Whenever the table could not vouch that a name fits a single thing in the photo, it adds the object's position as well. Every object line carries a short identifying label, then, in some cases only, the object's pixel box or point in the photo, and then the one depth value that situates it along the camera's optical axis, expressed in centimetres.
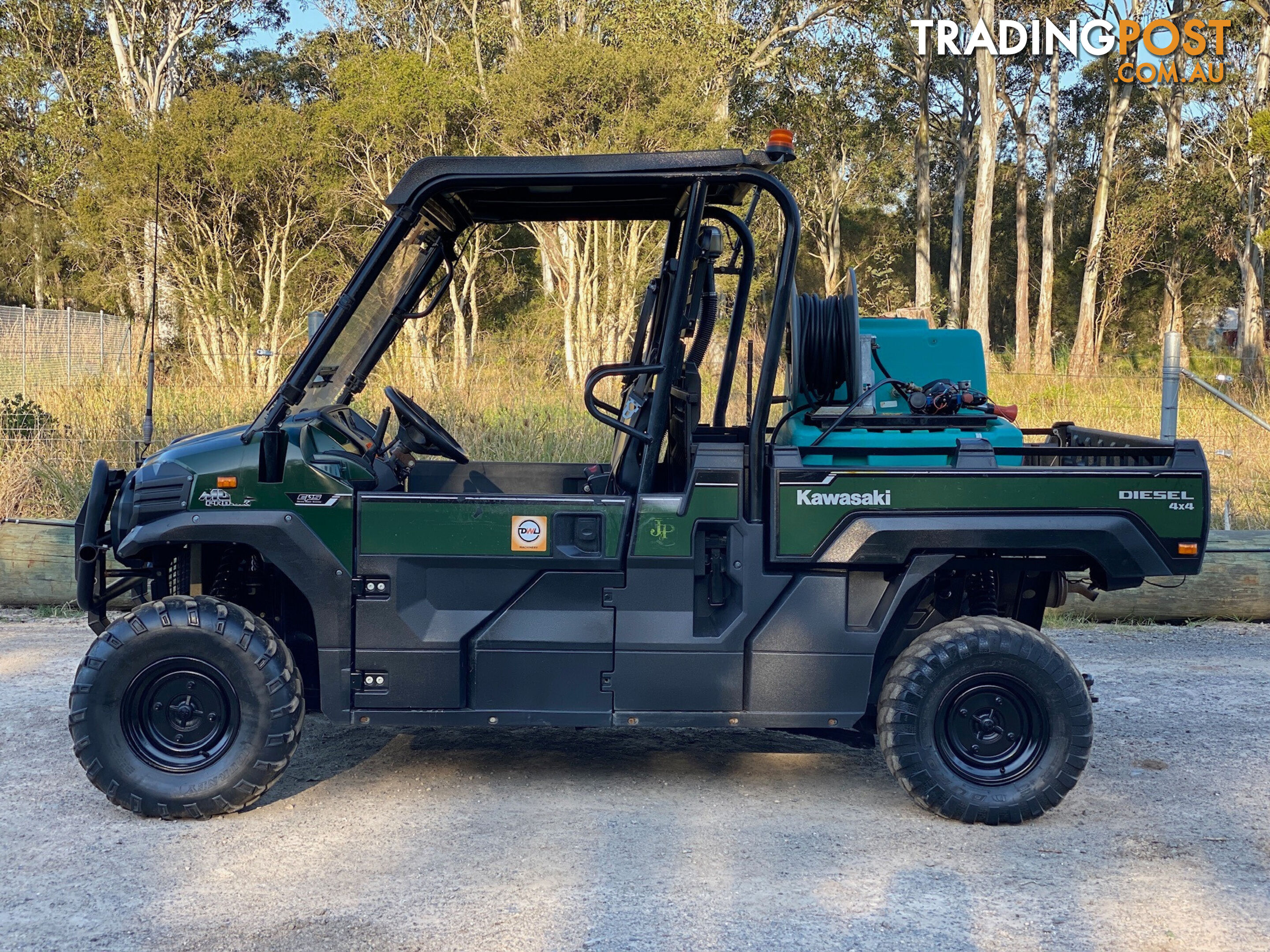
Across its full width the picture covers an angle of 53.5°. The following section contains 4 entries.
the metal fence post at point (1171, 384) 783
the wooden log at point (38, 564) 813
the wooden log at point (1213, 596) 810
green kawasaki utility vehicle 442
